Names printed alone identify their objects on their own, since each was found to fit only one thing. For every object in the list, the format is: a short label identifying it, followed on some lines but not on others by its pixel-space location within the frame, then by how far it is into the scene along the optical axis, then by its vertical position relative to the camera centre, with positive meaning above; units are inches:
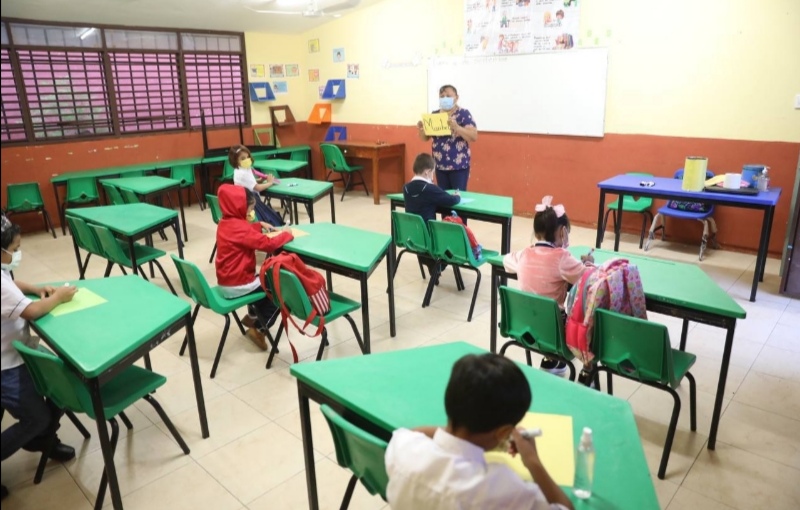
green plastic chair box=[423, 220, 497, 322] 147.6 -36.6
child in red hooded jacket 127.0 -30.2
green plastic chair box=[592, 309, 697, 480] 83.7 -37.6
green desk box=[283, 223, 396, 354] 122.0 -32.2
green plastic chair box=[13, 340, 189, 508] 75.4 -42.3
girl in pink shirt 100.5 -27.6
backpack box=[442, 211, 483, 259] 153.0 -37.3
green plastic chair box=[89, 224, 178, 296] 151.9 -39.4
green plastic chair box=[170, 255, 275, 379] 117.3 -39.9
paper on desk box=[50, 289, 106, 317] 90.1 -31.3
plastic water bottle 50.2 -33.0
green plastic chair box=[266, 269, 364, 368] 114.1 -41.4
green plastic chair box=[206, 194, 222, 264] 198.4 -34.0
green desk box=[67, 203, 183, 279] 154.0 -31.3
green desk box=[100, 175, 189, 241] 216.7 -29.1
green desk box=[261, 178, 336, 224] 200.2 -29.2
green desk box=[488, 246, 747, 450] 89.6 -31.2
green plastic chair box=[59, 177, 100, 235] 249.0 -35.6
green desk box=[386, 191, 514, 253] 156.9 -28.5
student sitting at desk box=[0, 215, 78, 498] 46.0 -27.5
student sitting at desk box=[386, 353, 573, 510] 44.6 -27.9
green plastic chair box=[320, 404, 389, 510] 55.1 -35.4
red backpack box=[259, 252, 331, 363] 115.6 -35.0
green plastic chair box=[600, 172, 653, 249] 210.8 -36.9
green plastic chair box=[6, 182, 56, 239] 234.2 -36.1
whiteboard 229.0 +8.3
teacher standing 198.2 -12.0
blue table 160.6 -26.6
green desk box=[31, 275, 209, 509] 76.4 -32.4
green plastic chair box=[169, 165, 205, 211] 272.7 -30.3
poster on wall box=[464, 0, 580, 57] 229.3 +35.2
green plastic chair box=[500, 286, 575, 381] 94.6 -37.4
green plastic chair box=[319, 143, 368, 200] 307.6 -28.2
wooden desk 297.9 -22.6
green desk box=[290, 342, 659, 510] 50.9 -32.2
